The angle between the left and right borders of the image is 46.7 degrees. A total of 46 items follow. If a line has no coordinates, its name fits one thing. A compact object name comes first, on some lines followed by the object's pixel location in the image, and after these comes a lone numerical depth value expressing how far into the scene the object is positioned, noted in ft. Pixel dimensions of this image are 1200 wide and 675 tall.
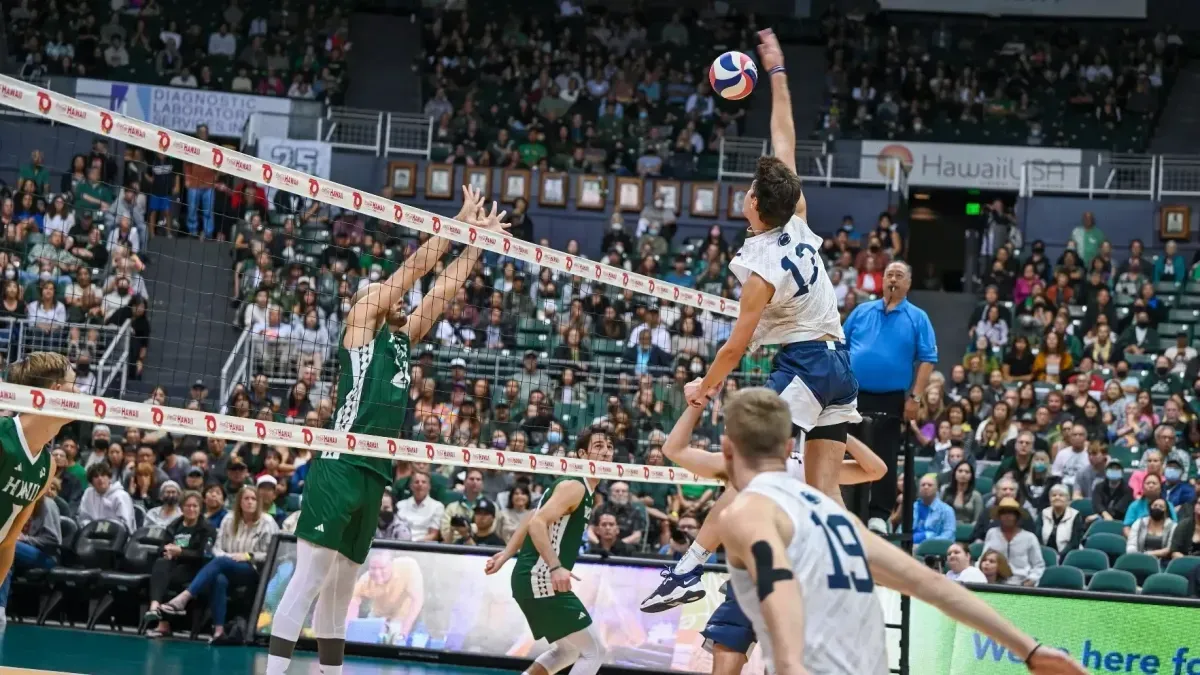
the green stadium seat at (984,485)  54.08
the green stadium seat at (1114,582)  42.08
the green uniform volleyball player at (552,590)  32.89
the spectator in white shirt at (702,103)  98.89
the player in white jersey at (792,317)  23.24
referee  31.94
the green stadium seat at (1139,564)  44.75
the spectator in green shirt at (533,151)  91.35
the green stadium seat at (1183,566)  44.29
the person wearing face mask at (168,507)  49.83
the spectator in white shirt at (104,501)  50.78
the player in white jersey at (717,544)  23.18
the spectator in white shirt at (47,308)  56.44
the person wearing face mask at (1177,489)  51.19
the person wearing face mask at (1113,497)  51.80
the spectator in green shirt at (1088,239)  84.09
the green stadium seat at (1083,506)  51.19
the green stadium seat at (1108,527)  48.60
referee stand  30.66
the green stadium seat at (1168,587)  42.32
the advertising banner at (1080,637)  36.81
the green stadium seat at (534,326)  58.03
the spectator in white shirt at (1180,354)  68.03
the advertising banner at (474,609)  42.65
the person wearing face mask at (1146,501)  49.80
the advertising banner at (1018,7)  106.93
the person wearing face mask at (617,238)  79.82
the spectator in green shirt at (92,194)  70.23
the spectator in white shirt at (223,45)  99.35
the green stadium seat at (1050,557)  46.57
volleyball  26.86
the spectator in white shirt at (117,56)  95.91
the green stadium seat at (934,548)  46.73
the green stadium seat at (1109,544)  47.09
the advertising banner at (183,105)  90.33
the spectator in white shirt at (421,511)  49.96
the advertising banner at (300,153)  86.22
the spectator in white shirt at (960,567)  43.47
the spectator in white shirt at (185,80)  93.20
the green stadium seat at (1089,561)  45.21
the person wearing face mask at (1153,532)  47.98
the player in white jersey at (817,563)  14.92
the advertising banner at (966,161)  93.04
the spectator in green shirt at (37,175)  71.15
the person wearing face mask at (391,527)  49.78
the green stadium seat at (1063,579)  42.63
